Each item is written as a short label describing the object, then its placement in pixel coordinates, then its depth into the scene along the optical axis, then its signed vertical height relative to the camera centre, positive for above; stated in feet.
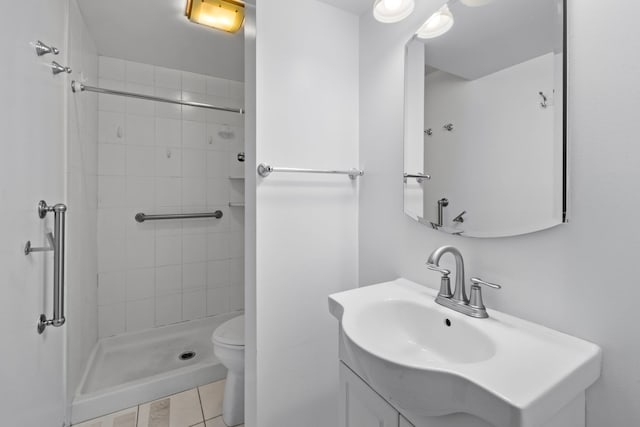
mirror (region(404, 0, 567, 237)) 2.37 +0.97
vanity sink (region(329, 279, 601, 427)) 1.60 -1.08
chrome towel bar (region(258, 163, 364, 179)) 3.54 +0.57
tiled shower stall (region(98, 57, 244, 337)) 6.65 +0.35
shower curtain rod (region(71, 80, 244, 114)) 4.60 +2.37
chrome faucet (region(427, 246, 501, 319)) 2.63 -0.83
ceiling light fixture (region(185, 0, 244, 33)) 4.67 +3.55
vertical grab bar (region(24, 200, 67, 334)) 3.05 -0.58
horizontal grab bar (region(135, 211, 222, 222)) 6.91 -0.15
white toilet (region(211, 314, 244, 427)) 4.66 -2.90
